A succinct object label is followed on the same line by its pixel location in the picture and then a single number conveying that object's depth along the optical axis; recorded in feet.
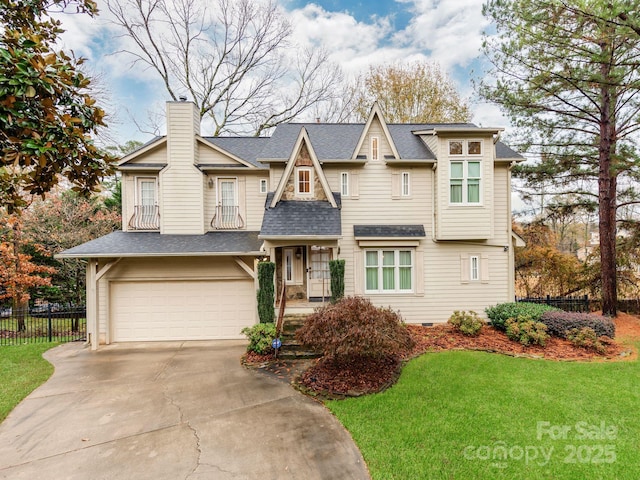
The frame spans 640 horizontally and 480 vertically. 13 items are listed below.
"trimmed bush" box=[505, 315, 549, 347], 28.19
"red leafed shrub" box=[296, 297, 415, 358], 21.08
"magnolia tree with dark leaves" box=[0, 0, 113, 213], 11.57
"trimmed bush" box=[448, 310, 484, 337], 31.22
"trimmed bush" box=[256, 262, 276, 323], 31.30
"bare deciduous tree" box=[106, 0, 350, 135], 64.90
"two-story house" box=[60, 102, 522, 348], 34.27
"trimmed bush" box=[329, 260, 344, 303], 31.24
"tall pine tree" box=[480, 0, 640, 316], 32.45
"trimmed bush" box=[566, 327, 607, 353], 26.96
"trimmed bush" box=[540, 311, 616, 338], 28.96
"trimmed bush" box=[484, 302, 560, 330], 31.78
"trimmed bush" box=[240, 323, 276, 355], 27.86
